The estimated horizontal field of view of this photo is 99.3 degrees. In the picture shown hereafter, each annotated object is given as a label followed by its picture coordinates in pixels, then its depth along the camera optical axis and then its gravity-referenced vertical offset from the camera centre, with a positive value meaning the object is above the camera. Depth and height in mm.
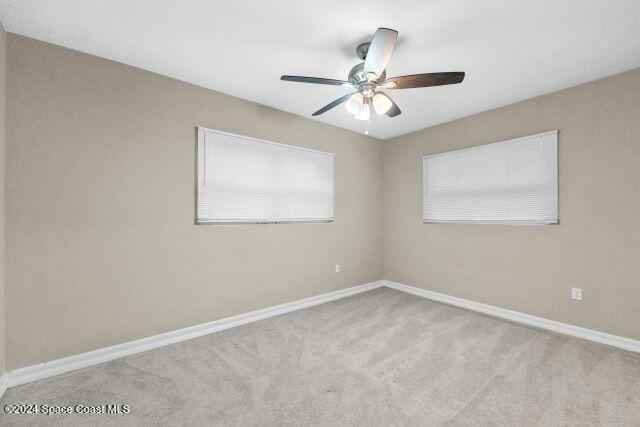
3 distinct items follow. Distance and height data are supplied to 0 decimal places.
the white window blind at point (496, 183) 2922 +400
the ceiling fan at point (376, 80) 1688 +978
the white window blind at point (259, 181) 2820 +392
